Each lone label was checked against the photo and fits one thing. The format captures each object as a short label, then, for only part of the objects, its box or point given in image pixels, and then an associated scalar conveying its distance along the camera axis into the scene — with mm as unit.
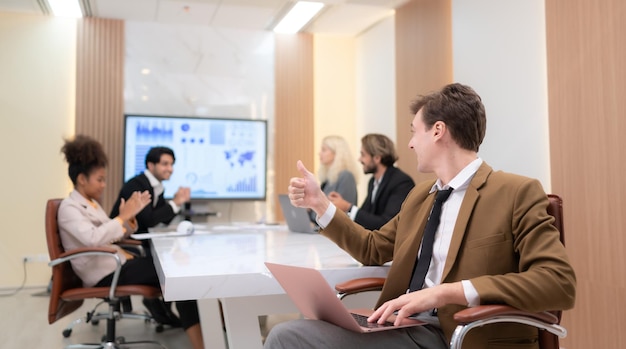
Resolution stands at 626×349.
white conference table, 1888
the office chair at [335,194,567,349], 1419
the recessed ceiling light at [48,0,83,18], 5680
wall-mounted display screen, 6109
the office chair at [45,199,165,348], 3080
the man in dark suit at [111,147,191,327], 4238
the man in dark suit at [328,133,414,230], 3555
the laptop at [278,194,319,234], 3793
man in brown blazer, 1474
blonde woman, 4789
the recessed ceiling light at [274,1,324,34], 5812
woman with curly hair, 3160
